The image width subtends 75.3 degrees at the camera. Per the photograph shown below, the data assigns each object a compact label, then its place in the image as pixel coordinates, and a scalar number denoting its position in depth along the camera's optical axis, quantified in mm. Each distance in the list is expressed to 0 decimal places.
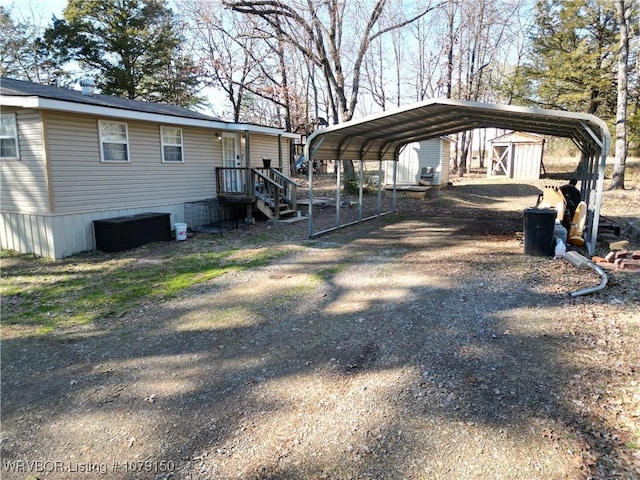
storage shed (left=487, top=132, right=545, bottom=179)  23516
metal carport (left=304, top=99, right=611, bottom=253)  7051
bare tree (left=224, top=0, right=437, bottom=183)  15352
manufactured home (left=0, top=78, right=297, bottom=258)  8219
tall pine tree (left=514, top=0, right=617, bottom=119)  19562
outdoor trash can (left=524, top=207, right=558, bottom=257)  7098
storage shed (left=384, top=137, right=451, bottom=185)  20672
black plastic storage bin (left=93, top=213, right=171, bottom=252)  8781
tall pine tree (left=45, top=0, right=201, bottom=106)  23594
